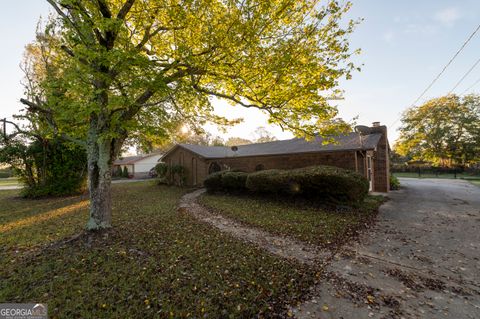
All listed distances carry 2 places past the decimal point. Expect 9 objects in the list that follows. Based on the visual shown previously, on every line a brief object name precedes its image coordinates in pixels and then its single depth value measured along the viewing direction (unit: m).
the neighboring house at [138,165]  34.20
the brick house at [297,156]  12.08
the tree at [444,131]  30.55
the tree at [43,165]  12.84
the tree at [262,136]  55.53
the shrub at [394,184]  15.39
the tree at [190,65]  4.68
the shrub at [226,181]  12.55
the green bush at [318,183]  8.63
